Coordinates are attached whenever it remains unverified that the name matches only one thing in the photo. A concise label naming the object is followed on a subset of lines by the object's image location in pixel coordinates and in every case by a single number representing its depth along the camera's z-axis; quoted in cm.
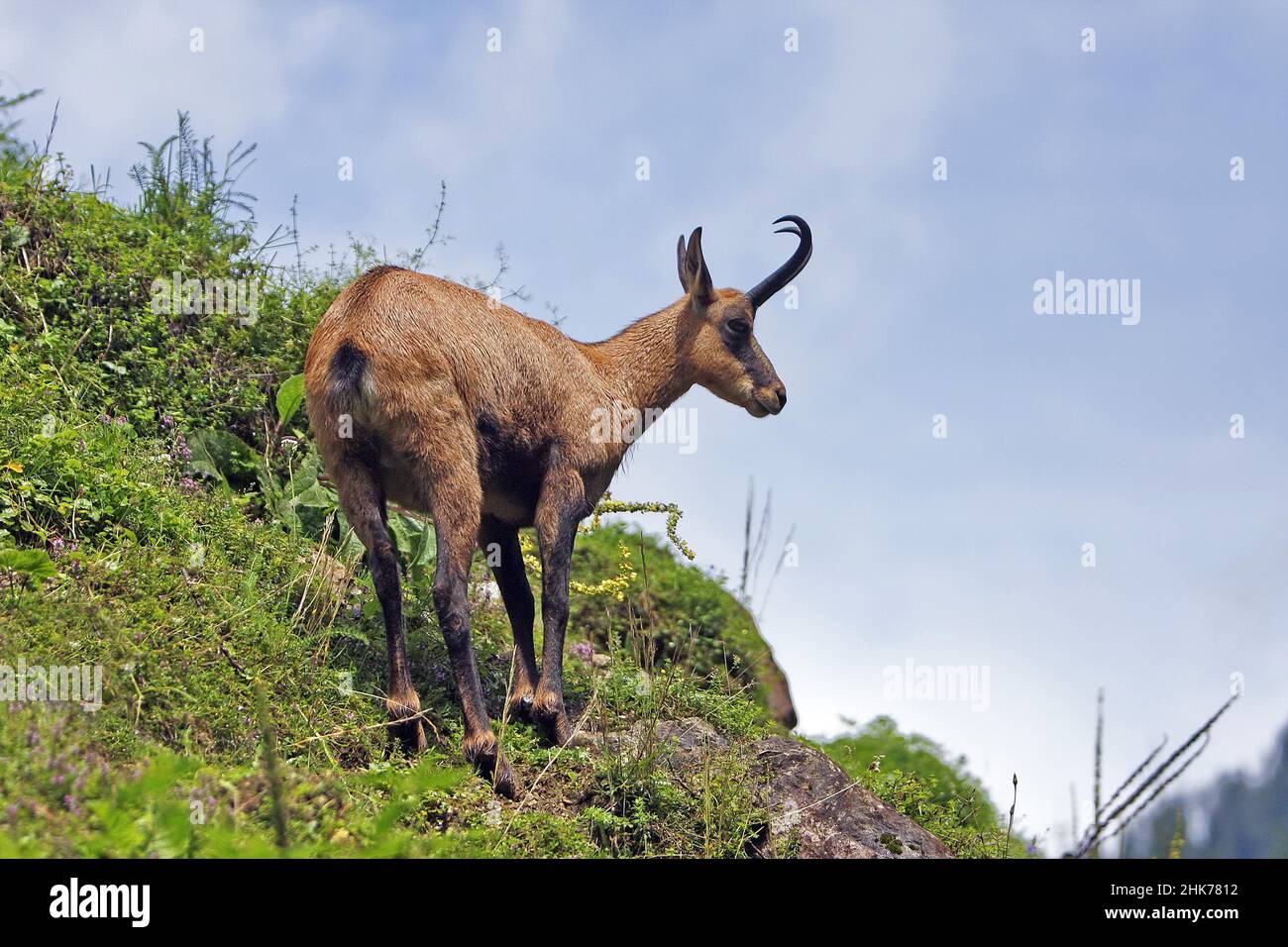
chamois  651
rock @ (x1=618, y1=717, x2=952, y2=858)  683
